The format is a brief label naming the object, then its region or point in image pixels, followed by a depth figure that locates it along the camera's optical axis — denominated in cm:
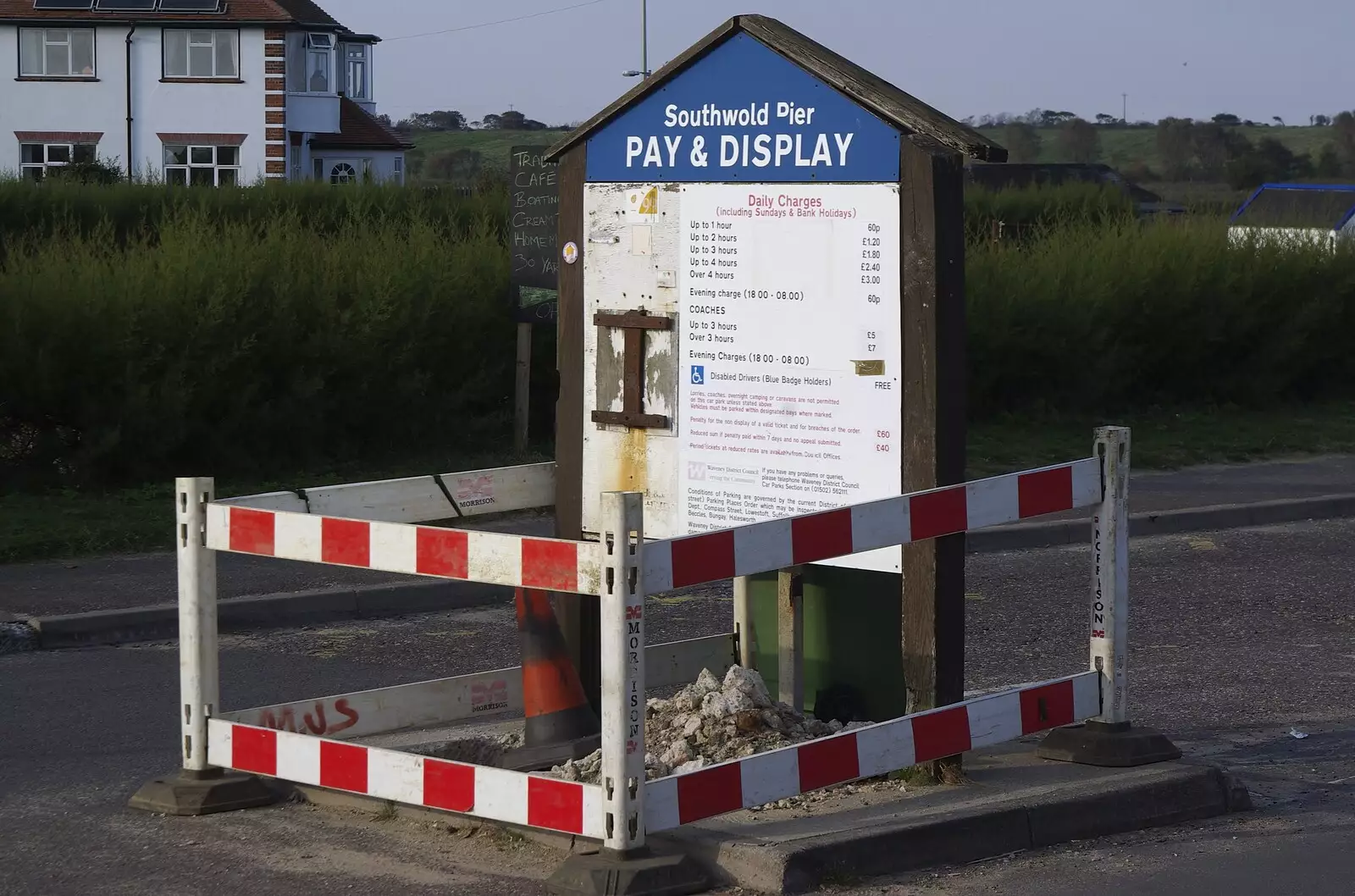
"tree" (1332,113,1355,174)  10656
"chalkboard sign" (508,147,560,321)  1349
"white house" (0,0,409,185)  6162
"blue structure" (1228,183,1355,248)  2097
